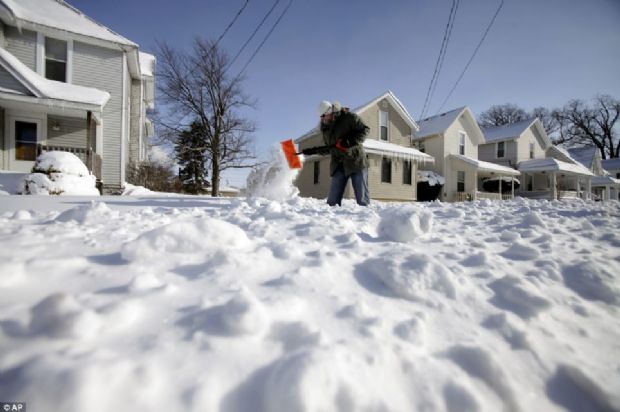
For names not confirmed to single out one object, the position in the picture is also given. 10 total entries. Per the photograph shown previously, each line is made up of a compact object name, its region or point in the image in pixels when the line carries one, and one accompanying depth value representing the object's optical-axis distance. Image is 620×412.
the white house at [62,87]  8.05
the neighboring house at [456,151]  15.83
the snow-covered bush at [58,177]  5.67
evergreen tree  14.72
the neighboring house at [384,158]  13.02
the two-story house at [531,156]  18.44
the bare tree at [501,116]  34.75
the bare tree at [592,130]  33.78
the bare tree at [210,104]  15.21
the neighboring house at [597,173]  24.72
